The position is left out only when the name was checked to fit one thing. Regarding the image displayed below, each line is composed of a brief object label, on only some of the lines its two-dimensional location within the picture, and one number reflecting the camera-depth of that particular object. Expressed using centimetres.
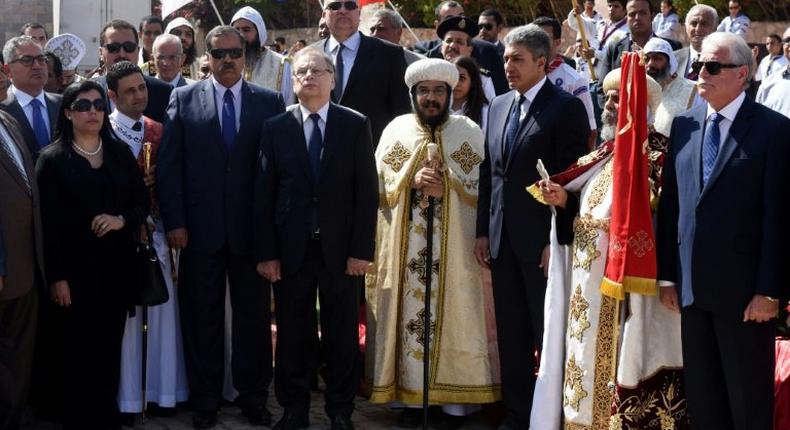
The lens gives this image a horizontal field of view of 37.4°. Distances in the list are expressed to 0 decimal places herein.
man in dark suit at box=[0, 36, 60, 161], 779
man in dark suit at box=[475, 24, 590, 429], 654
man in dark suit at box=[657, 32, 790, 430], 531
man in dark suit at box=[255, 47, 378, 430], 676
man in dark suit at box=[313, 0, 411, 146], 806
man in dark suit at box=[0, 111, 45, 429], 636
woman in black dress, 660
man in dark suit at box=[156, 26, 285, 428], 701
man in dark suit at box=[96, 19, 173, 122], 838
